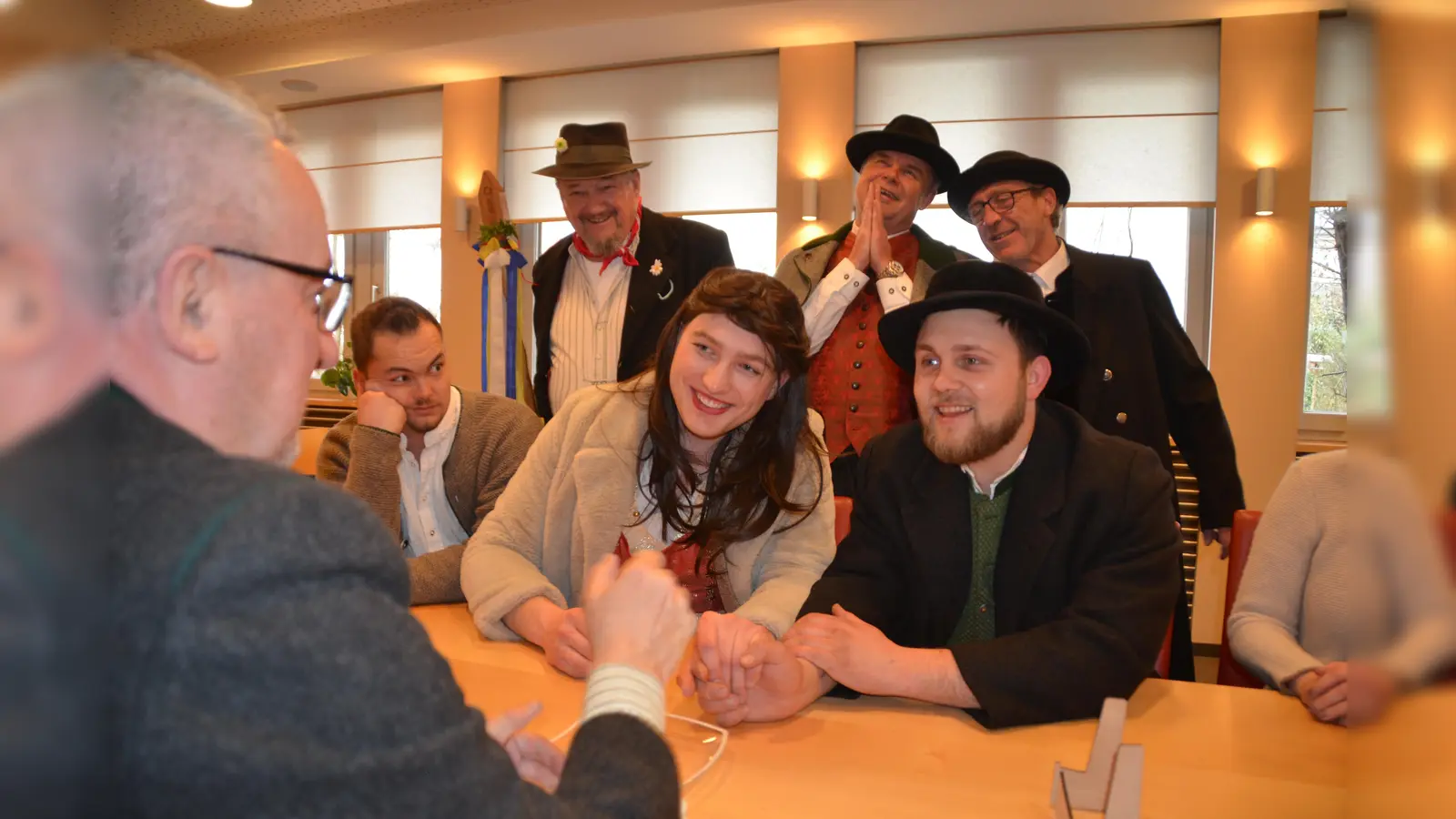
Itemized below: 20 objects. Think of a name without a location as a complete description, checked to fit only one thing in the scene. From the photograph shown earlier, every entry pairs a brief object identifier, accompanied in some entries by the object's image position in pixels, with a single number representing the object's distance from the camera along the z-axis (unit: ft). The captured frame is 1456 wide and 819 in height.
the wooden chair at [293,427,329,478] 10.32
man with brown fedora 10.48
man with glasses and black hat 8.61
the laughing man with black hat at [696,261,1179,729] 4.53
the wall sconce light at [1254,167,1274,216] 15.20
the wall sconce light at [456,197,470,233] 20.79
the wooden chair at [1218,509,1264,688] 6.13
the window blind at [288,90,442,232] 21.38
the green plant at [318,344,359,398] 13.93
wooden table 3.59
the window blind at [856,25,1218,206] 16.14
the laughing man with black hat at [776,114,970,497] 8.65
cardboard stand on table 3.31
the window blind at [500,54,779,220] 18.43
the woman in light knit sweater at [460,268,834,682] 6.25
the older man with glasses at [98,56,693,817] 1.80
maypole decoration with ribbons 11.25
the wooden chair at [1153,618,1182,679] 6.58
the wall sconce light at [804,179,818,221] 17.22
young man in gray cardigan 7.97
